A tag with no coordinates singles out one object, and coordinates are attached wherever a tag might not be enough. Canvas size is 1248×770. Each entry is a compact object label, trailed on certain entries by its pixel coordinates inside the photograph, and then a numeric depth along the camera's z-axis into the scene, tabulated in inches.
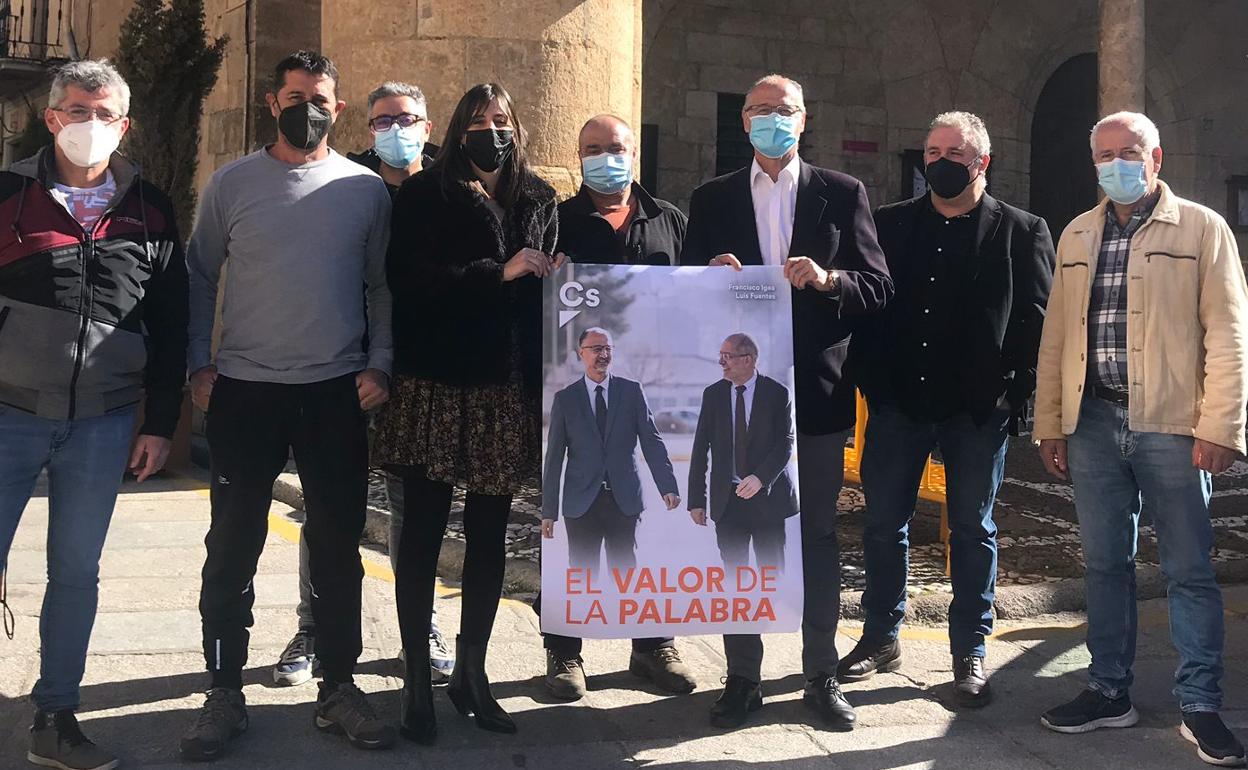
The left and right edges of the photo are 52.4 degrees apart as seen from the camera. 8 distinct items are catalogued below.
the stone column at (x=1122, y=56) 418.9
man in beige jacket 154.3
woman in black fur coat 150.0
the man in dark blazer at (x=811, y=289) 162.6
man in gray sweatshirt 147.6
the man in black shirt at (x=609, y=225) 162.2
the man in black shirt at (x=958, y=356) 170.1
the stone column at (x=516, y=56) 256.7
